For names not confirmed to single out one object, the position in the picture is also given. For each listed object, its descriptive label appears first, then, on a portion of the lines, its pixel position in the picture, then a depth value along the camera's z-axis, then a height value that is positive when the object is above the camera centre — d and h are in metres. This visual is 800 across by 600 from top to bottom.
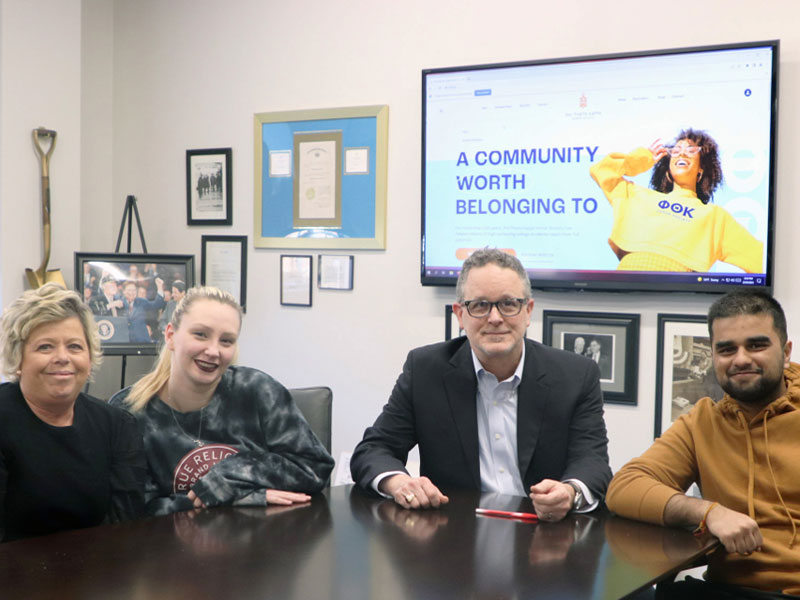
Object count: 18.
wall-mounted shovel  3.99 +0.27
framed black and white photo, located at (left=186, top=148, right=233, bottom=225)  4.23 +0.41
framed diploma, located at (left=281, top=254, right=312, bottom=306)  4.05 -0.05
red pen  1.90 -0.55
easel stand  4.29 +0.26
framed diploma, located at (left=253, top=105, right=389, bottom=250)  3.86 +0.43
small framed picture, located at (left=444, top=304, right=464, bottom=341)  3.69 -0.23
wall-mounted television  3.09 +0.43
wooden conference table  1.41 -0.54
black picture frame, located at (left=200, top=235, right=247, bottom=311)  4.21 +0.02
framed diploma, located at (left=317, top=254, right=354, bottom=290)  3.94 -0.01
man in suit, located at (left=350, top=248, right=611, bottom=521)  2.27 -0.37
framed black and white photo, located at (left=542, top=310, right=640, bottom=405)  3.35 -0.28
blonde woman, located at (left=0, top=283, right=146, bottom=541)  1.87 -0.39
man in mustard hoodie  1.88 -0.44
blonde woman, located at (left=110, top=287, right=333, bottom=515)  2.10 -0.41
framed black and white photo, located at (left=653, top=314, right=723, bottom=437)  3.22 -0.35
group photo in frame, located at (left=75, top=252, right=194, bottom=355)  3.97 -0.13
